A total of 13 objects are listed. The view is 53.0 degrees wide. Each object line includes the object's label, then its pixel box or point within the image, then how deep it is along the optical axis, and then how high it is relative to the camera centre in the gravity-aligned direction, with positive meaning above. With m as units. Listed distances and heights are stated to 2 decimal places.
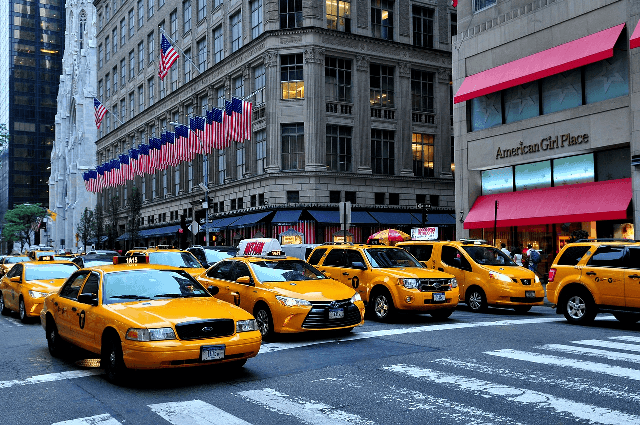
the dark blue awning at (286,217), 39.84 +1.49
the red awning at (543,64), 24.52 +7.42
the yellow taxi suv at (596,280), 13.16 -0.87
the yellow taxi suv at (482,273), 16.34 -0.85
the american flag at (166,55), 39.53 +11.52
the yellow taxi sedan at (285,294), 11.41 -1.00
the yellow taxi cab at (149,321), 7.83 -1.04
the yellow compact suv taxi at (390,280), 14.05 -0.90
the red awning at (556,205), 24.55 +1.47
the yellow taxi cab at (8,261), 26.03 -0.84
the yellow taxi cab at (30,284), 15.61 -1.08
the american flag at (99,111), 53.28 +10.85
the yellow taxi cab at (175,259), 17.84 -0.49
